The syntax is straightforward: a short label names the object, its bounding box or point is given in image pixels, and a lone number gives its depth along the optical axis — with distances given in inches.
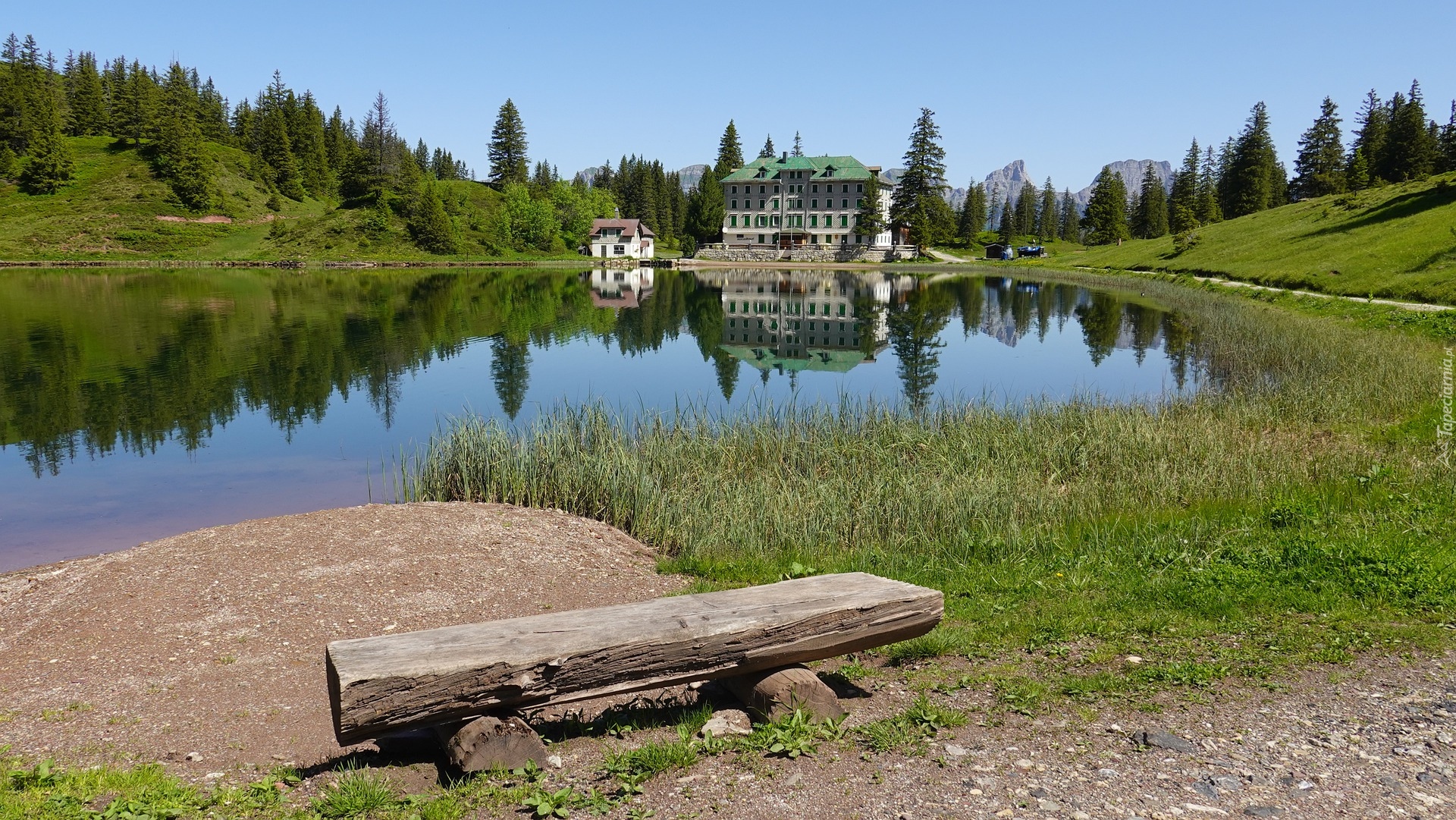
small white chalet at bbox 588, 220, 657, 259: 4357.8
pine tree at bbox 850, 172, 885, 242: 4131.4
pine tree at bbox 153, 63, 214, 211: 4079.7
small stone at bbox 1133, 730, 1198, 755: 199.9
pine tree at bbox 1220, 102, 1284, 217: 3644.2
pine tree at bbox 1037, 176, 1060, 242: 5659.5
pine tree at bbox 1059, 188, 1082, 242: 5959.6
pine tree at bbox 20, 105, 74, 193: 4003.4
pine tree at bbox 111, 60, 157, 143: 4692.4
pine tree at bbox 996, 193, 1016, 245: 5467.5
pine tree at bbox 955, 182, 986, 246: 5128.0
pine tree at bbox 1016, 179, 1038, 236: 5629.9
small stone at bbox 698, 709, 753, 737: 225.8
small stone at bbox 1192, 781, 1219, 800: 177.6
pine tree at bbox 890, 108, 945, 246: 4001.0
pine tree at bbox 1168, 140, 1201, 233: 3824.8
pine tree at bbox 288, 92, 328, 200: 4918.8
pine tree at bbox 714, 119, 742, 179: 4904.0
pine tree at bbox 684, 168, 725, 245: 4434.1
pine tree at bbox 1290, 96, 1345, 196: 3563.0
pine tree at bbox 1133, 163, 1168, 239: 4303.6
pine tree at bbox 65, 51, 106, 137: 4923.7
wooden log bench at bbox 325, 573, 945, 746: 188.4
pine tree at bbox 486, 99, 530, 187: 5226.4
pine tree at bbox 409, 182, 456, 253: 4089.6
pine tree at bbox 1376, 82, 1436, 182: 2874.0
